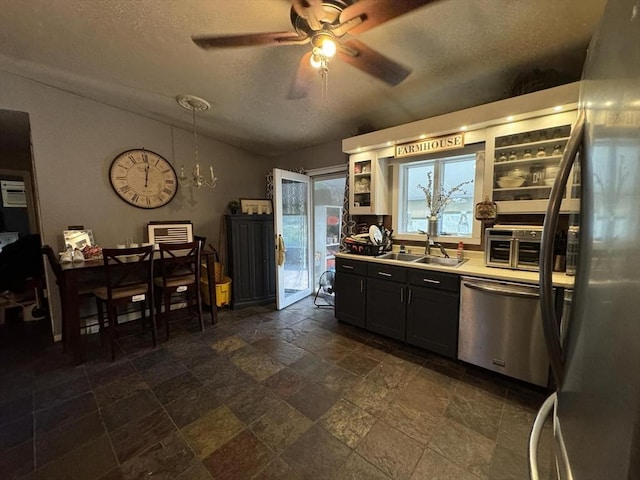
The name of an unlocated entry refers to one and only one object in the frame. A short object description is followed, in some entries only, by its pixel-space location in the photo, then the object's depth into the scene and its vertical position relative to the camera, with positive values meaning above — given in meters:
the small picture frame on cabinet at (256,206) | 3.88 +0.16
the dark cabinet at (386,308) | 2.54 -0.92
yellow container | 3.53 -1.01
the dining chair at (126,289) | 2.37 -0.69
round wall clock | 3.15 +0.49
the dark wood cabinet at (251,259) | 3.61 -0.60
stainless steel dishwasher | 1.88 -0.87
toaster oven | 2.03 -0.26
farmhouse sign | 2.41 +0.67
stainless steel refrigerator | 0.35 -0.11
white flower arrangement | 2.80 +0.20
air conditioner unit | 4.25 +0.41
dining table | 2.33 -0.78
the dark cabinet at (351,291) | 2.83 -0.83
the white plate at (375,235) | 2.96 -0.22
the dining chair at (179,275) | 2.73 -0.65
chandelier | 2.77 +1.07
